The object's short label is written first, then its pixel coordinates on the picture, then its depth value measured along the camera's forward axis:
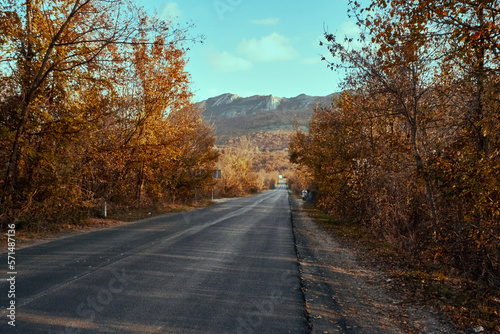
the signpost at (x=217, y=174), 31.67
